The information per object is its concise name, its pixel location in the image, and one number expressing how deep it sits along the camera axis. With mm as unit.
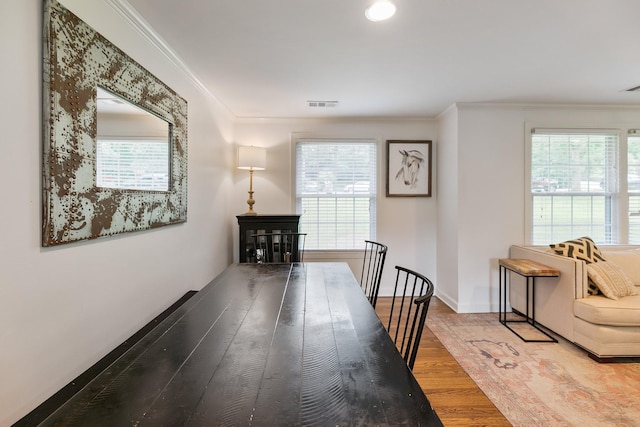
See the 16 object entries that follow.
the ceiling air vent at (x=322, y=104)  3518
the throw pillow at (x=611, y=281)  2643
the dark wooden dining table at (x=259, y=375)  758
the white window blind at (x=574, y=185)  3674
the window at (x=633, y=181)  3672
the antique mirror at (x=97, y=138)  1288
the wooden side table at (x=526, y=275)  2879
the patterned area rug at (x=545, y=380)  1883
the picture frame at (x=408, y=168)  4156
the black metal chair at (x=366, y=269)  4088
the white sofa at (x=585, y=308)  2463
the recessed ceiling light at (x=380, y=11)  1744
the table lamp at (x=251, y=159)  3738
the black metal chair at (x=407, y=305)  1120
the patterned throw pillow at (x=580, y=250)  2959
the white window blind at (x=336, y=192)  4168
